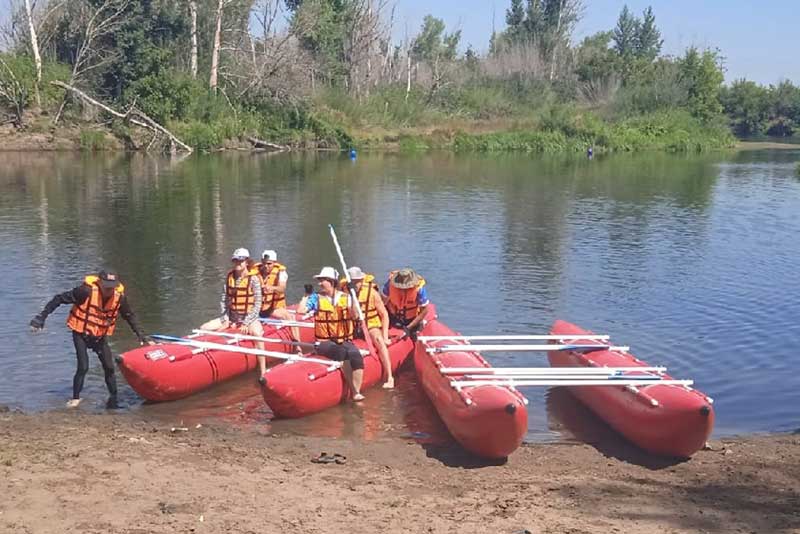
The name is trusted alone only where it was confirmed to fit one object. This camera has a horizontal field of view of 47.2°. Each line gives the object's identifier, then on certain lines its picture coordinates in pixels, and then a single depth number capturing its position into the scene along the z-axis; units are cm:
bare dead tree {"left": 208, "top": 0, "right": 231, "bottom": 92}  4815
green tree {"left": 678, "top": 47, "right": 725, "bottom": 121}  6725
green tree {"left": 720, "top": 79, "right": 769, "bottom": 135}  8631
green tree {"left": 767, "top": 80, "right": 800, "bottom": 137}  8794
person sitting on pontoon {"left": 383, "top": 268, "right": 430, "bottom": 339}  1091
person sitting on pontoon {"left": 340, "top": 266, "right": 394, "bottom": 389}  1012
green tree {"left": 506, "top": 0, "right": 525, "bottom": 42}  8269
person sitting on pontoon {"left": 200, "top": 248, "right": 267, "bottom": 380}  1038
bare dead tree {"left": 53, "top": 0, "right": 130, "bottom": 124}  4462
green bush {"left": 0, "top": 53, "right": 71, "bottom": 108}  4300
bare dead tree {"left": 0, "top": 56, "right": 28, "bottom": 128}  4238
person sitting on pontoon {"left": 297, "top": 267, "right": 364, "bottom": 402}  962
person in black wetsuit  891
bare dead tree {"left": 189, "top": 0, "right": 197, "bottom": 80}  4781
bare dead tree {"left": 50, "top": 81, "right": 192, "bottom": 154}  4341
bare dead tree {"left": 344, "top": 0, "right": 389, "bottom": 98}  6147
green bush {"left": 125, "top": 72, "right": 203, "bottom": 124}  4506
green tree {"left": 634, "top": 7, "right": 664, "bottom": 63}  10250
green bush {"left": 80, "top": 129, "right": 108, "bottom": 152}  4300
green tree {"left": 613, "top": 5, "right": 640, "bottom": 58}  10294
